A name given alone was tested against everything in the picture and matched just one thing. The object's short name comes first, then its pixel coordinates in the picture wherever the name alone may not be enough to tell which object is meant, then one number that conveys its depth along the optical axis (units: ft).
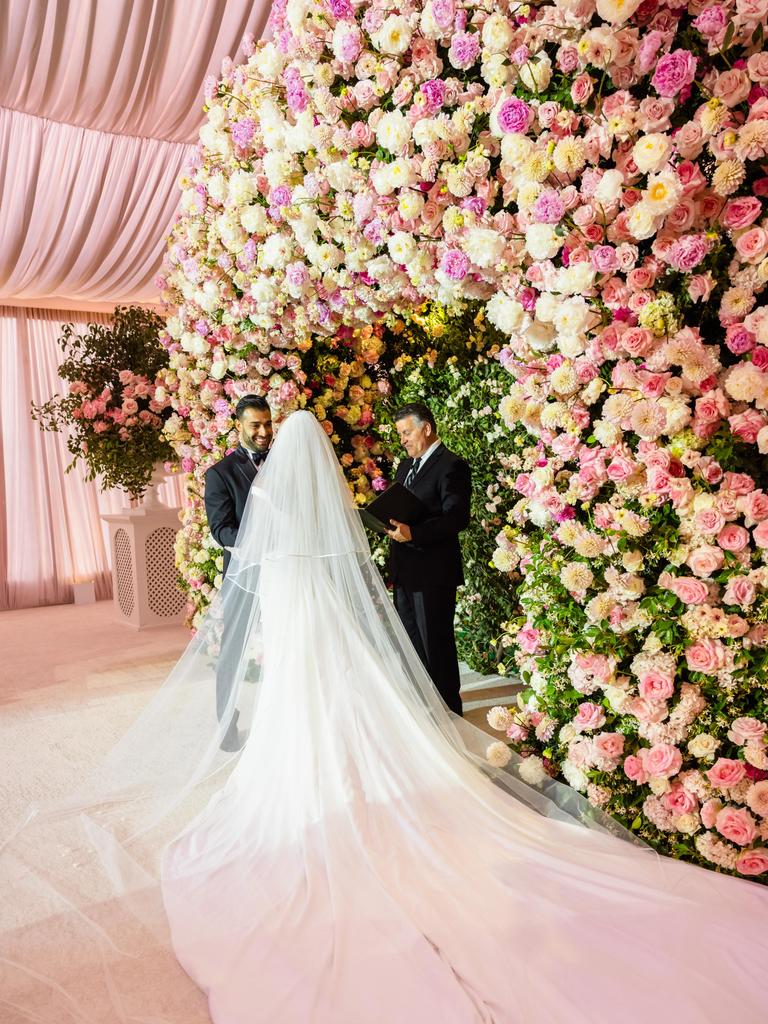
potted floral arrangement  19.35
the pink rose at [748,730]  7.39
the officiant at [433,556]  12.21
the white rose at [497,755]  9.21
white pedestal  22.74
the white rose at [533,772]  9.04
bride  6.07
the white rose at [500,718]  9.37
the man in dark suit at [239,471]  12.70
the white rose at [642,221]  7.02
